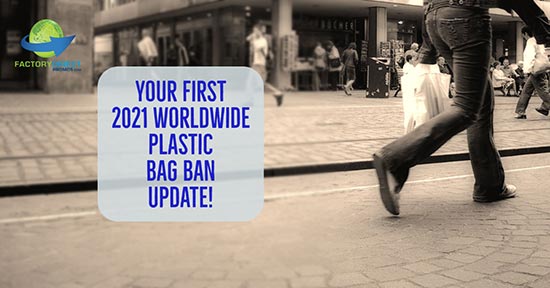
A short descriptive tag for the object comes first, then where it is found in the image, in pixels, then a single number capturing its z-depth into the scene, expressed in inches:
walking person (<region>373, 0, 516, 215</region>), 143.3
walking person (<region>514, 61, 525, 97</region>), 649.6
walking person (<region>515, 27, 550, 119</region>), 414.6
